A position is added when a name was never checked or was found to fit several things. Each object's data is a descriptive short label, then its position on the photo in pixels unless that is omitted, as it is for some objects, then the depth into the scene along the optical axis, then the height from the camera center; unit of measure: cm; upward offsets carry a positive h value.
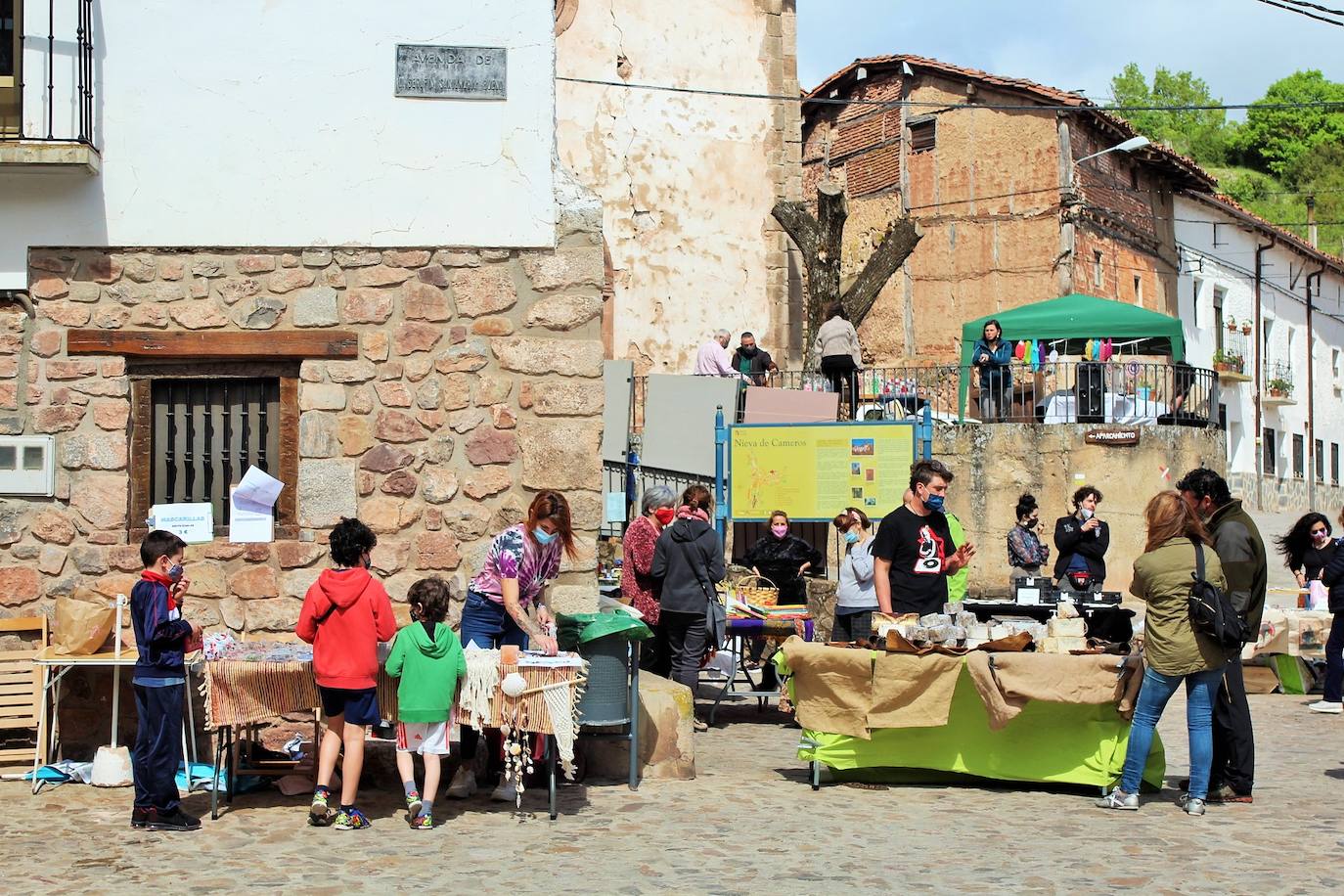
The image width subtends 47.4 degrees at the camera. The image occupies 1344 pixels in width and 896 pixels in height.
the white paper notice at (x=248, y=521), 876 -28
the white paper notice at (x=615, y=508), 1683 -38
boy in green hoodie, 729 -100
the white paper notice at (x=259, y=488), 876 -9
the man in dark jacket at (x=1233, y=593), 793 -62
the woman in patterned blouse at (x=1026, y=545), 1370 -63
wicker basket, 1120 -89
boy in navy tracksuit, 720 -101
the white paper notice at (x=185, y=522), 876 -29
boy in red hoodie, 725 -84
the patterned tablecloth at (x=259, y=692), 737 -107
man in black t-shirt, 885 -45
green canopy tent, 2092 +209
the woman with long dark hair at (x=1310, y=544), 1228 -55
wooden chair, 829 -123
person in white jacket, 1945 +158
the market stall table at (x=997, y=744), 809 -145
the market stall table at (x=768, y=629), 1063 -108
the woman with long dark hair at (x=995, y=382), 2023 +123
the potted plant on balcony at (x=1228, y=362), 3516 +262
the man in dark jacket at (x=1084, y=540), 1296 -55
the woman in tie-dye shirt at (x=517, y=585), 779 -58
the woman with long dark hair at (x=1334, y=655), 1133 -136
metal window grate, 890 +21
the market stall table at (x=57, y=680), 810 -113
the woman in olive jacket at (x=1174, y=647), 759 -85
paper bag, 824 -84
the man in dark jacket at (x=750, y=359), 2052 +154
